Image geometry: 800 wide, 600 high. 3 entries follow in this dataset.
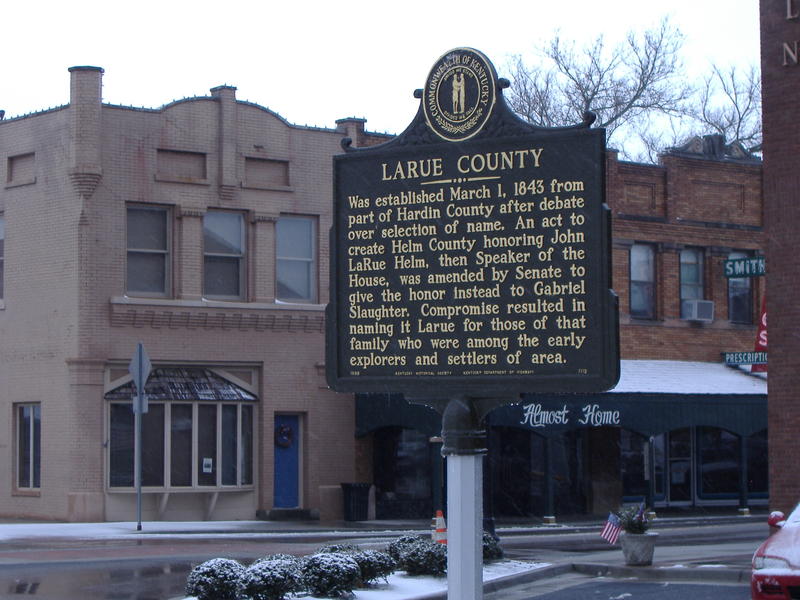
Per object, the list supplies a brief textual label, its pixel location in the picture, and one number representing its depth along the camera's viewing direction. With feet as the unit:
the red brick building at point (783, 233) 68.08
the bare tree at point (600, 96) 163.73
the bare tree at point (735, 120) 177.78
